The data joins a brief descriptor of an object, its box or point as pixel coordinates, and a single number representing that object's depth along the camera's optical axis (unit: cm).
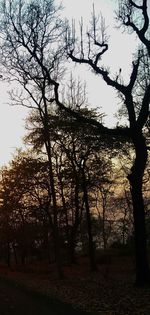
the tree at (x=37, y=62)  1669
